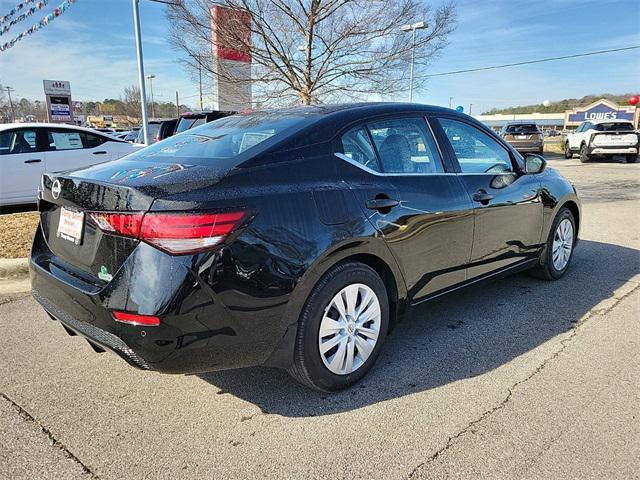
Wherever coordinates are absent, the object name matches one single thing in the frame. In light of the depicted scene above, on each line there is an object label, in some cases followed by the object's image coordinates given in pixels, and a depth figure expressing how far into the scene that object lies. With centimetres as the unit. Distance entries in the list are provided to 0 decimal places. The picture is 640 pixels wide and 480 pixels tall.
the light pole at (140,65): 1325
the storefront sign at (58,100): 2386
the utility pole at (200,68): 1168
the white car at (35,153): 776
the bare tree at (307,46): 1111
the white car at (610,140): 1927
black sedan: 214
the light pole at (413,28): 1184
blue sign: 4288
